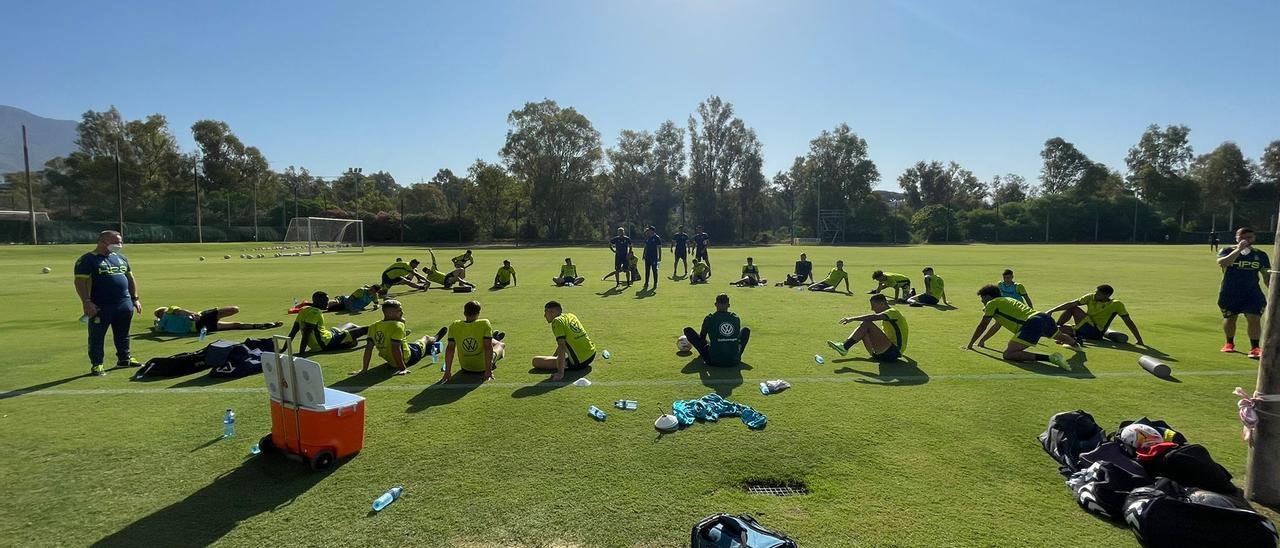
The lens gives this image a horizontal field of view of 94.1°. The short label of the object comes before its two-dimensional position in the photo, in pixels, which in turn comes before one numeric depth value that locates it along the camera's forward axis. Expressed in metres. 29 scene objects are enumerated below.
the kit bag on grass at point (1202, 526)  3.62
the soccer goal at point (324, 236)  54.50
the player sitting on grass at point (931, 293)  15.55
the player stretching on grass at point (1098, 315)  10.37
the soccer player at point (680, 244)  25.67
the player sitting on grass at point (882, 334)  8.99
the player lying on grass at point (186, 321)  11.65
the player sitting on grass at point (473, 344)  8.04
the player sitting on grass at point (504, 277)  20.52
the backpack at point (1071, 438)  4.97
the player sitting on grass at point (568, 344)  8.21
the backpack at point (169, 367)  8.15
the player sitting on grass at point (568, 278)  21.25
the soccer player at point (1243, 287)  9.39
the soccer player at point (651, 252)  20.50
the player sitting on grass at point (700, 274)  22.77
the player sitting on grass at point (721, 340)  8.62
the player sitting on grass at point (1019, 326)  8.82
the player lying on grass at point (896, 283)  16.69
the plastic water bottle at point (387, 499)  4.41
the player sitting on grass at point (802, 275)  21.01
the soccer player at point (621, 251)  21.34
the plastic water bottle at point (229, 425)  5.91
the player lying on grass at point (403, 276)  18.58
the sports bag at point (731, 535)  3.46
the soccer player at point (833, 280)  19.19
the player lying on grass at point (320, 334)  9.59
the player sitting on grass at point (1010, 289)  12.67
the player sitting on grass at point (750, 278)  21.13
